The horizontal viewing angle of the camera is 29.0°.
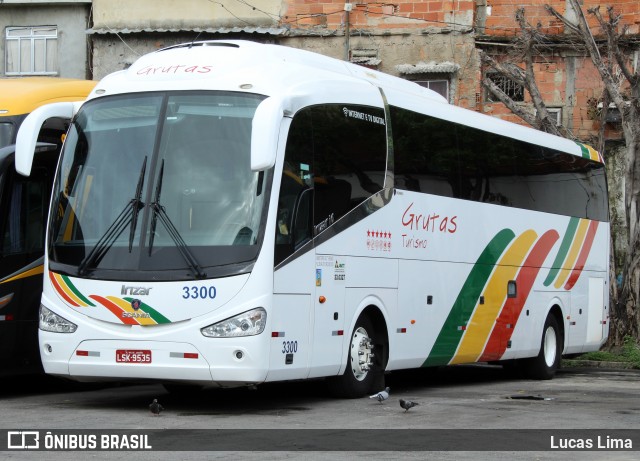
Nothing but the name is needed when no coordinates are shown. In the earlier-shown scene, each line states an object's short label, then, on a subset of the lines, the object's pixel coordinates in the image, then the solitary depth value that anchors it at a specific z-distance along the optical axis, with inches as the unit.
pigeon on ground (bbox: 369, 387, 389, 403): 515.3
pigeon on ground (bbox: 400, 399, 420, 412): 466.3
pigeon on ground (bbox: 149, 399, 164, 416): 446.9
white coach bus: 450.3
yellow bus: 534.3
